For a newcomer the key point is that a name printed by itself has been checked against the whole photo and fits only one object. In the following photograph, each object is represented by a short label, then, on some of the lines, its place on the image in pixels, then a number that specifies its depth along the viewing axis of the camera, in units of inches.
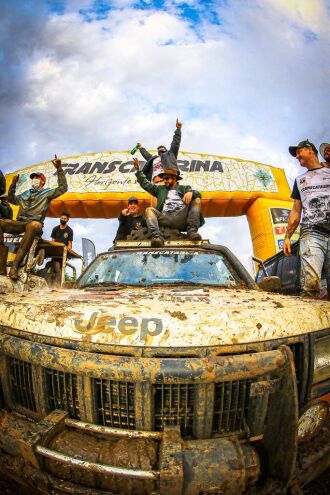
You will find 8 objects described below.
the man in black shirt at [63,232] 289.2
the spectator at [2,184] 181.2
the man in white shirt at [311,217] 118.0
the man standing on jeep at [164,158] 214.6
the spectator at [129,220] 209.9
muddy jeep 46.4
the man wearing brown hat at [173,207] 153.4
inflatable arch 407.2
